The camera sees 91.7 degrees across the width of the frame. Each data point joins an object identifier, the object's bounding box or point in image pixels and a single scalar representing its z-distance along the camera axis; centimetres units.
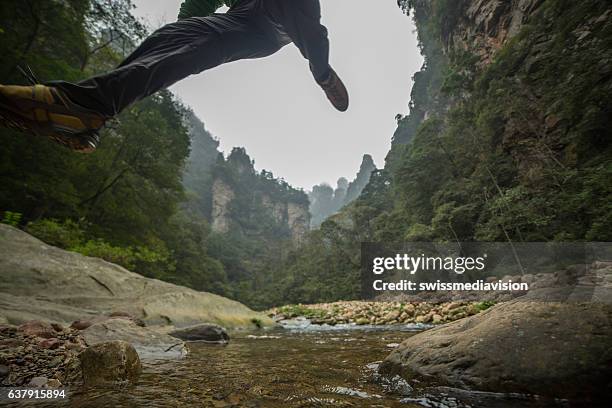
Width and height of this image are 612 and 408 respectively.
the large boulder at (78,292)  286
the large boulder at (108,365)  108
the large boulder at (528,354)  98
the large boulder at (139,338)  178
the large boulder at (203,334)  293
